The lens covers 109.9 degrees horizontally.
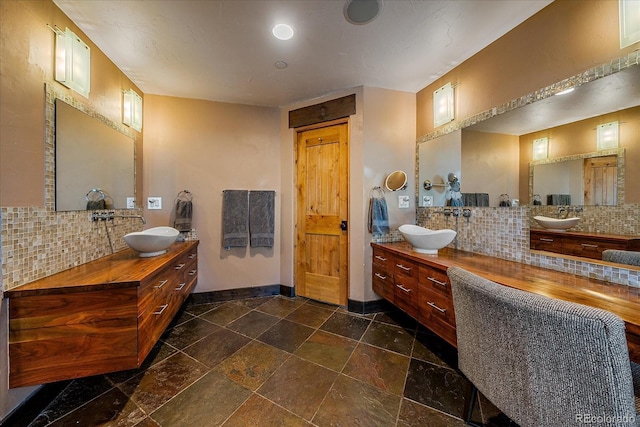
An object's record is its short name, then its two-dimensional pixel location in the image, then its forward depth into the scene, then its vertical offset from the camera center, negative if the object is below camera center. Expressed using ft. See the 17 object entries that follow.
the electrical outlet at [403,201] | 8.15 +0.48
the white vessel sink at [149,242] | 5.41 -0.70
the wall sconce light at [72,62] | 4.58 +3.33
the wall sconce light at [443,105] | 6.87 +3.48
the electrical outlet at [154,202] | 8.21 +0.44
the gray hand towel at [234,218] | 8.80 -0.14
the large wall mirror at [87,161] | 4.73 +1.35
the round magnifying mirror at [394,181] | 7.89 +1.19
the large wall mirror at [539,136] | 3.72 +1.70
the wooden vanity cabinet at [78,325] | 3.63 -1.90
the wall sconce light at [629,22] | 3.51 +3.08
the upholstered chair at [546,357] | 2.02 -1.50
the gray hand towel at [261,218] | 9.05 -0.14
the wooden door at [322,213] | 8.38 +0.06
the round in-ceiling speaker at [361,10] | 4.60 +4.36
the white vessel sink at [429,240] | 6.00 -0.68
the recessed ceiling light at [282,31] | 5.22 +4.38
